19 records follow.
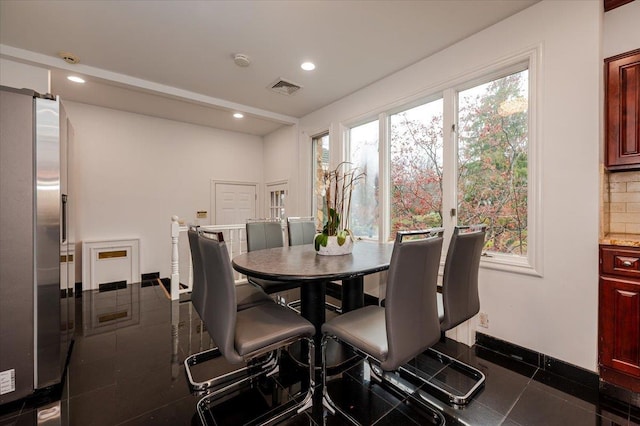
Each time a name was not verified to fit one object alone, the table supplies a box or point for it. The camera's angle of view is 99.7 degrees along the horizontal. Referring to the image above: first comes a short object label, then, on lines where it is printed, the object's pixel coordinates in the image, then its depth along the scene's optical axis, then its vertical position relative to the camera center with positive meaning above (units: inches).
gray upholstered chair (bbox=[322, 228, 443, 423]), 49.3 -19.2
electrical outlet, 93.2 -37.2
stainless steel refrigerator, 63.2 -7.0
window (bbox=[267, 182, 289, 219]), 207.9 +11.2
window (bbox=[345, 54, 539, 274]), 90.0 +19.3
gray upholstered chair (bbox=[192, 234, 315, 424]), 52.1 -25.4
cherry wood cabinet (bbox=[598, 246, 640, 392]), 64.9 -25.9
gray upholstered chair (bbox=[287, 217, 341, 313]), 126.0 -10.1
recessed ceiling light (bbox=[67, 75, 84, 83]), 121.2 +62.1
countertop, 65.3 -7.0
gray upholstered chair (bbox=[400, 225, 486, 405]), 64.1 -18.5
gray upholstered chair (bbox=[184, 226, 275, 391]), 64.9 -25.4
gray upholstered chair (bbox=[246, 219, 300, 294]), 117.4 -9.6
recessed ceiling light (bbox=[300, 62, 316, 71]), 117.7 +65.1
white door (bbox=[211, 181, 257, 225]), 210.1 +8.6
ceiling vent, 131.6 +63.5
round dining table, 62.7 -14.1
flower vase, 87.4 -11.5
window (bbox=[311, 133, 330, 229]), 174.2 +31.4
